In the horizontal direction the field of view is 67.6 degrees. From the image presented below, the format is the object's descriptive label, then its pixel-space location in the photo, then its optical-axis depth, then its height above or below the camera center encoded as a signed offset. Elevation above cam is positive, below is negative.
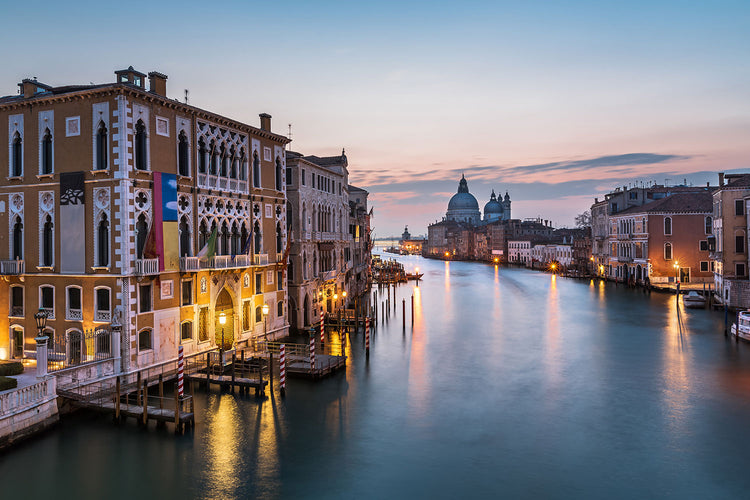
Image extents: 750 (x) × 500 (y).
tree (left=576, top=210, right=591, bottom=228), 175.75 +9.63
